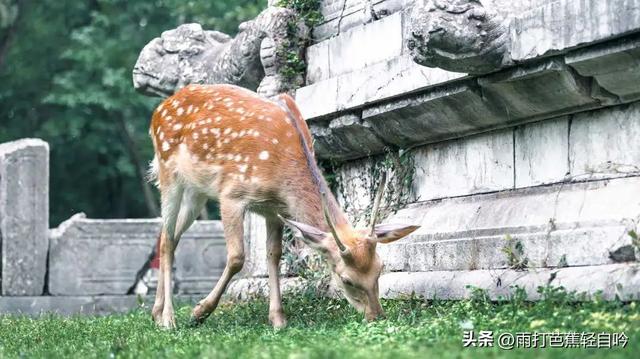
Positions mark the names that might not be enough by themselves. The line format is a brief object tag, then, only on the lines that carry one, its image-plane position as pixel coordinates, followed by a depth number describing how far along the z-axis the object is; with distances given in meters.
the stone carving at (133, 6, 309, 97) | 10.47
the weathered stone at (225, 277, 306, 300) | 10.21
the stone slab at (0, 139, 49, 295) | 15.76
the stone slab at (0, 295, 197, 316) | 15.25
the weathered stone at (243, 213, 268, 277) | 11.15
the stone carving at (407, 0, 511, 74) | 7.30
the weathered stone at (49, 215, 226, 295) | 16.30
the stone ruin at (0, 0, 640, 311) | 6.98
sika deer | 7.86
